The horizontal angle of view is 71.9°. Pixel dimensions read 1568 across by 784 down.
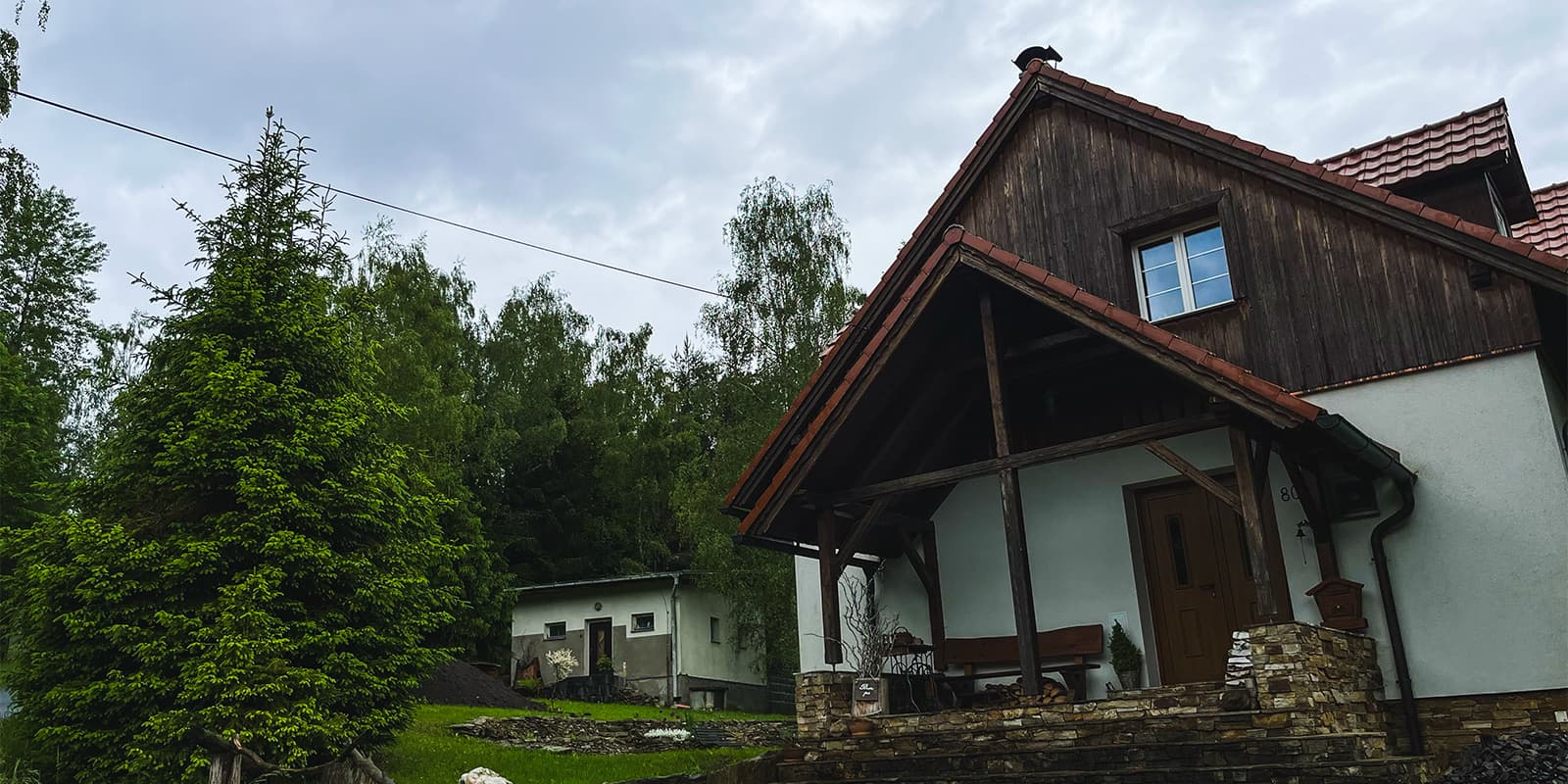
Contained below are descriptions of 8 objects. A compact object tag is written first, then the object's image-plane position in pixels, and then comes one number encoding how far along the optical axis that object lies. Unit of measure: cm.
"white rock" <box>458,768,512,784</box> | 849
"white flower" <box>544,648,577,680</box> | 2647
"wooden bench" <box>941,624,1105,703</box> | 1073
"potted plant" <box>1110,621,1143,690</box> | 1039
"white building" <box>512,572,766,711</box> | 2705
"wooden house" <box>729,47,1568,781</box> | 895
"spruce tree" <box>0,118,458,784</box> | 996
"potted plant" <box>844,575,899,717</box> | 971
